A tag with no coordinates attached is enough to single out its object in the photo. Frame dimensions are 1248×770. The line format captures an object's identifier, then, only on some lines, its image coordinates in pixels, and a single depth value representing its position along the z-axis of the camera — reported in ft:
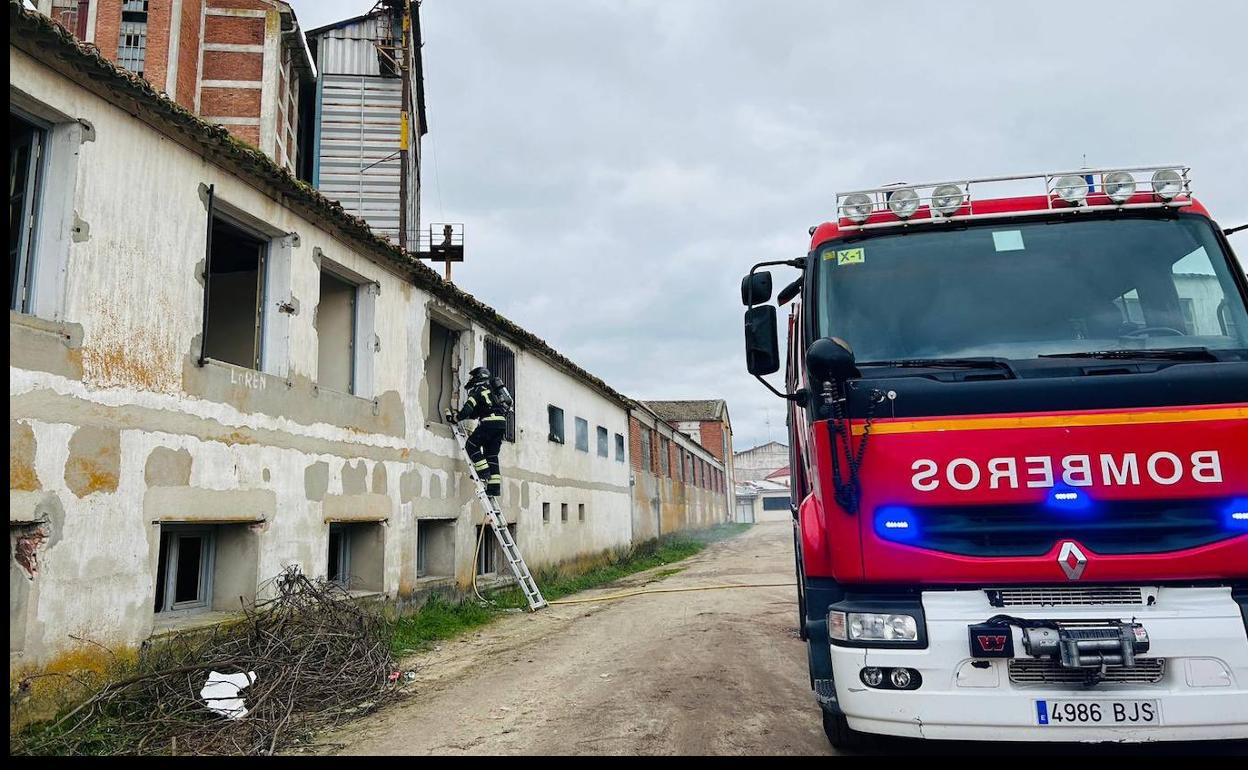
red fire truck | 10.87
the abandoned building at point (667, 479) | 81.87
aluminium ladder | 37.70
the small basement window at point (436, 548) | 36.04
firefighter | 37.19
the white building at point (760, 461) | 296.51
